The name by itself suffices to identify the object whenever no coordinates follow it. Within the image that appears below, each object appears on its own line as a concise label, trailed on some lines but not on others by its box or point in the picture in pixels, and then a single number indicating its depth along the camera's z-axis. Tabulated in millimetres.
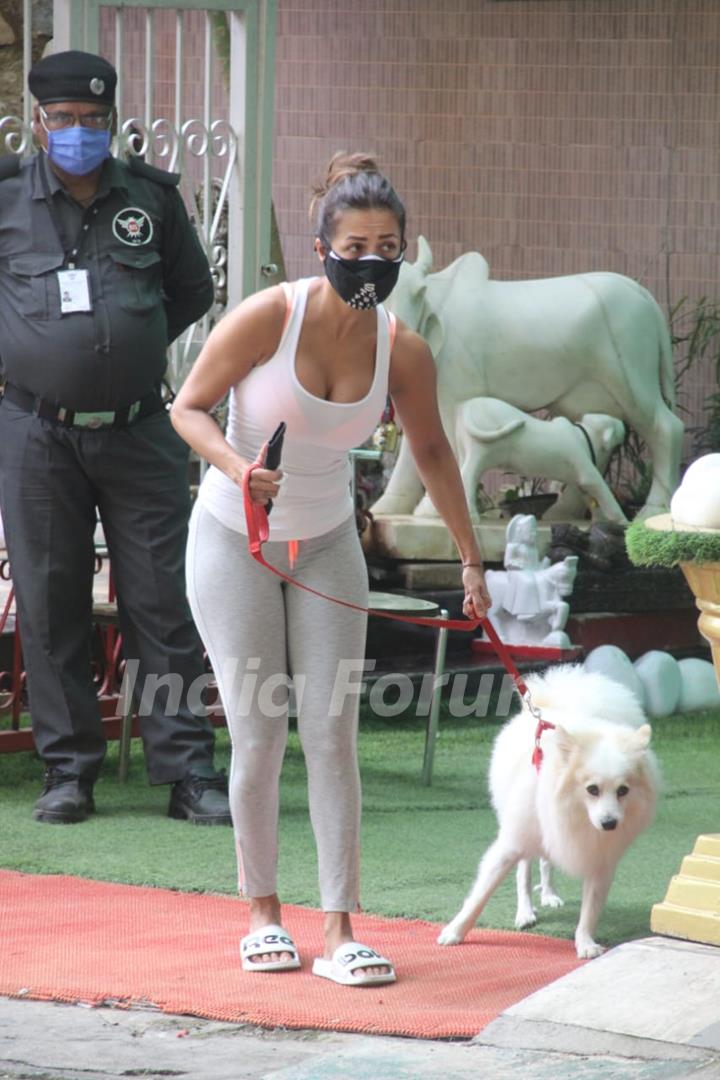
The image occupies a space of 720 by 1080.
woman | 7004
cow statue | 15141
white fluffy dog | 7941
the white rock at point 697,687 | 14367
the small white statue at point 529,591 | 14039
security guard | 9711
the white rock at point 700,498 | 7227
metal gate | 12055
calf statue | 14687
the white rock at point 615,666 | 13867
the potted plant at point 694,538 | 7176
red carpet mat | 6914
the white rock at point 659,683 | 14094
